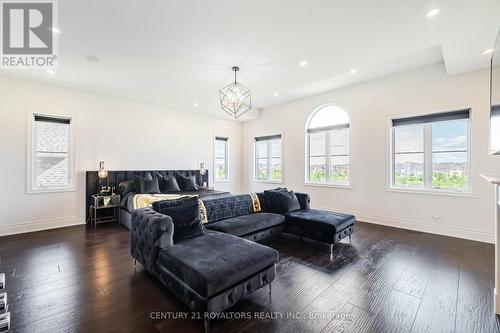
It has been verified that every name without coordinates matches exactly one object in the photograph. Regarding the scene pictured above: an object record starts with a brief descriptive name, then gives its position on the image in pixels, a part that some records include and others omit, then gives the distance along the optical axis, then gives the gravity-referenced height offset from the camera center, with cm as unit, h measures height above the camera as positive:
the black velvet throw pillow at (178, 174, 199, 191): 566 -47
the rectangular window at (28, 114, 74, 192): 432 +23
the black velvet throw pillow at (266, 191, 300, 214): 392 -65
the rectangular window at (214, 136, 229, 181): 741 +26
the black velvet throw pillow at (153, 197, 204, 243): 245 -57
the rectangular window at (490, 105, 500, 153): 233 +46
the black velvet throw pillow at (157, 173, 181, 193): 523 -44
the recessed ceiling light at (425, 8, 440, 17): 238 +174
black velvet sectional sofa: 176 -84
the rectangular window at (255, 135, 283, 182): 697 +26
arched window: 542 +54
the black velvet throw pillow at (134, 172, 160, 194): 474 -44
